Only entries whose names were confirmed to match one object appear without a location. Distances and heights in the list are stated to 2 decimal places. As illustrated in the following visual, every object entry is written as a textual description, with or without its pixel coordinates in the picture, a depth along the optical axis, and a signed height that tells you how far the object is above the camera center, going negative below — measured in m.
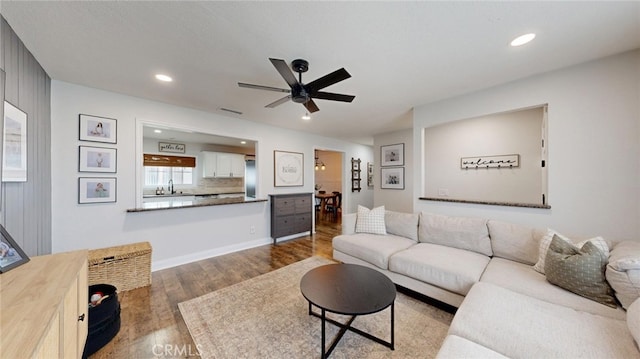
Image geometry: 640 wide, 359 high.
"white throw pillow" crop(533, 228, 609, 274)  1.72 -0.52
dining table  6.90 -0.74
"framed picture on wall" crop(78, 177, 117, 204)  2.66 -0.13
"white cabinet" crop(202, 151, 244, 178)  6.44 +0.44
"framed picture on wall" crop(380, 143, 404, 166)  5.25 +0.61
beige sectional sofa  1.13 -0.82
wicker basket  2.38 -0.98
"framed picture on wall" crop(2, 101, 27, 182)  1.56 +0.26
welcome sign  3.68 +0.33
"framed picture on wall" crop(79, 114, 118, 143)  2.66 +0.62
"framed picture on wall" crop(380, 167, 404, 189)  5.25 +0.04
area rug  1.66 -1.28
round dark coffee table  1.53 -0.87
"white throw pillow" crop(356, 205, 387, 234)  3.22 -0.62
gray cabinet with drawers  4.40 -0.72
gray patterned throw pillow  1.51 -0.66
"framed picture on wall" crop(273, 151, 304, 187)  4.62 +0.23
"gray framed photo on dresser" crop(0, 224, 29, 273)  1.22 -0.44
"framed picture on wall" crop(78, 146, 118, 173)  2.65 +0.24
